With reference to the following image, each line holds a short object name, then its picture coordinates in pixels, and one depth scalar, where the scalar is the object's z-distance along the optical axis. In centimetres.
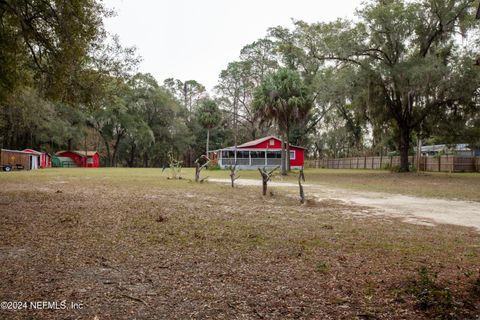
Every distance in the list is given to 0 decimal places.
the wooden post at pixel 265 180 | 1298
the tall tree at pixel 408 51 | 2356
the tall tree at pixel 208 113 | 4681
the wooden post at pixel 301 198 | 1070
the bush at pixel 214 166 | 4141
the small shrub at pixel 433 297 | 308
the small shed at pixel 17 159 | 3259
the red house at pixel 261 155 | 4169
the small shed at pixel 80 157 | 5202
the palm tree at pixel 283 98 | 2775
